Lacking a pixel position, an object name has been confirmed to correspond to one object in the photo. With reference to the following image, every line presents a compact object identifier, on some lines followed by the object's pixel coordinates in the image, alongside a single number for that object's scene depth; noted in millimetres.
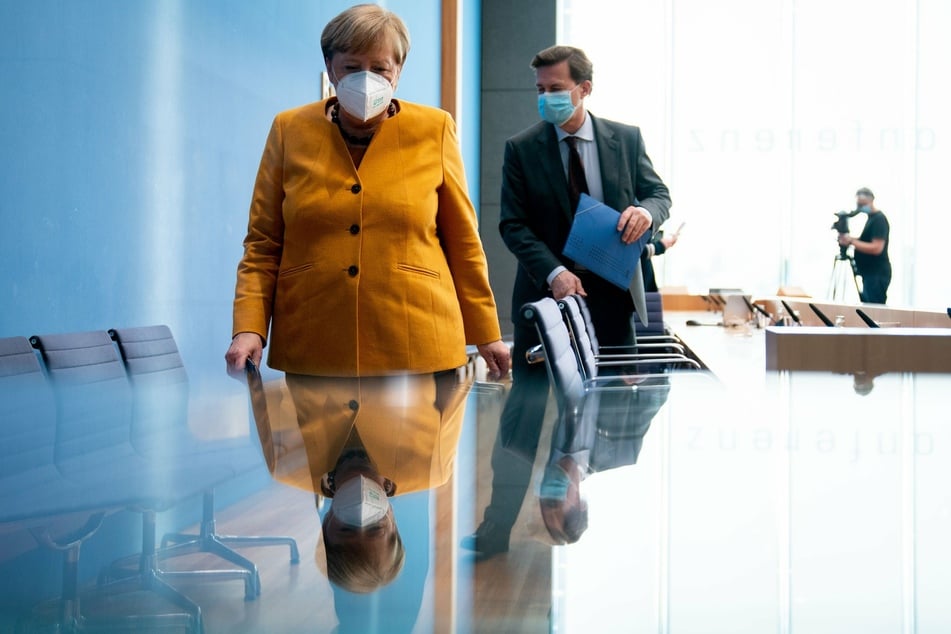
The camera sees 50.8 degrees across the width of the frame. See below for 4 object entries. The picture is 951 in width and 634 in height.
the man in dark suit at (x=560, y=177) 2633
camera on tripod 8992
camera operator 8711
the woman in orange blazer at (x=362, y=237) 1618
